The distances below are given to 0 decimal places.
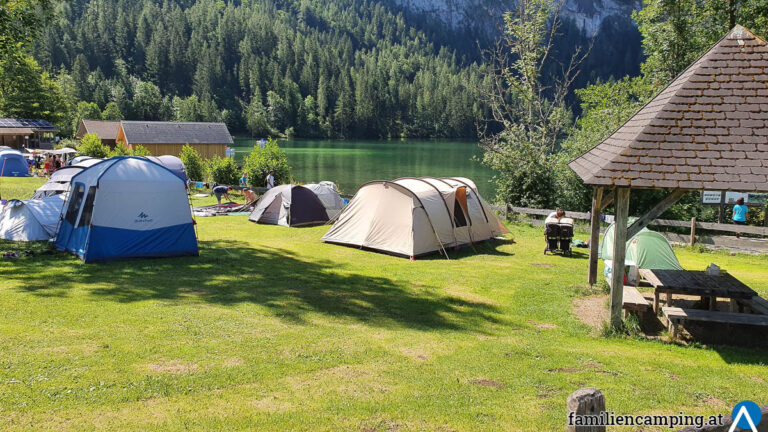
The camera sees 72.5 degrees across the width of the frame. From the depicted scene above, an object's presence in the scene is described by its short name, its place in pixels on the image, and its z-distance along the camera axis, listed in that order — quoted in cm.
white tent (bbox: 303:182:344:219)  2055
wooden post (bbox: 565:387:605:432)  322
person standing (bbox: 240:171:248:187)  2881
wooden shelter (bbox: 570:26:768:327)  743
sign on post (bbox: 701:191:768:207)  1833
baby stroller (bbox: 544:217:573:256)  1498
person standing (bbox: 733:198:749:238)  1755
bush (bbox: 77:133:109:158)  3609
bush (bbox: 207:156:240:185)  3053
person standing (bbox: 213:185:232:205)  2423
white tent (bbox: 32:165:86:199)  1872
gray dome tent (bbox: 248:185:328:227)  1945
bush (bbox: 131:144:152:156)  3320
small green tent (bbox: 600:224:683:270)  1170
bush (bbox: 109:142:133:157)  3484
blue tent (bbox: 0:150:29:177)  3362
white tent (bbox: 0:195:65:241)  1430
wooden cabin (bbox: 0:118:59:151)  5594
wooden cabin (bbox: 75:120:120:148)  5772
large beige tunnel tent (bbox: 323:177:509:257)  1452
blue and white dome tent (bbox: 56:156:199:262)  1230
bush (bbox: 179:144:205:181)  3228
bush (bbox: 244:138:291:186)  2845
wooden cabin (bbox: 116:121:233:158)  4628
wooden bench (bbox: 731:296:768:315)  838
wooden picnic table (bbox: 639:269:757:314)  812
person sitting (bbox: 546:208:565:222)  1525
